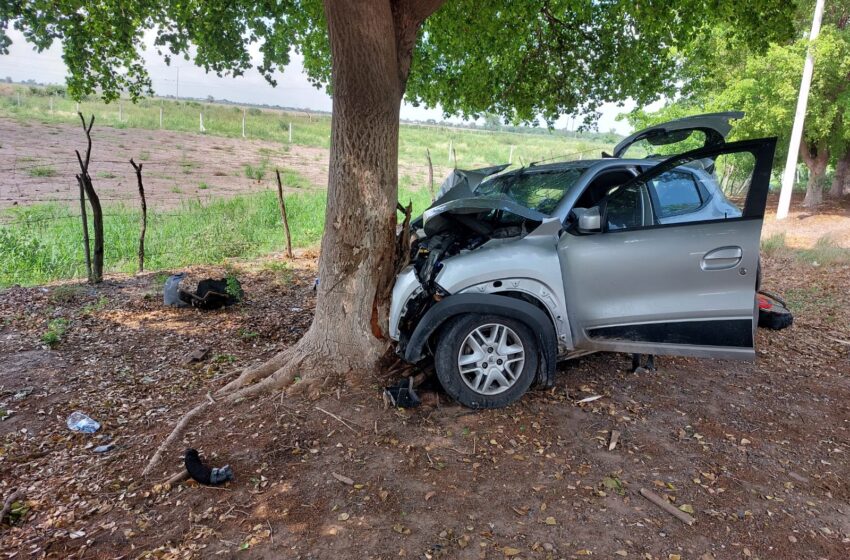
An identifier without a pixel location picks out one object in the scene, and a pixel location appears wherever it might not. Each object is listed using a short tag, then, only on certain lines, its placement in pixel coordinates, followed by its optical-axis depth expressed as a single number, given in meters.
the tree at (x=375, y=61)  3.97
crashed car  3.86
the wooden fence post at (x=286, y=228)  9.79
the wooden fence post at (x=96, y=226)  7.11
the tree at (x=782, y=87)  13.87
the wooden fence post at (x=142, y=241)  8.16
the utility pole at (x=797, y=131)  13.59
